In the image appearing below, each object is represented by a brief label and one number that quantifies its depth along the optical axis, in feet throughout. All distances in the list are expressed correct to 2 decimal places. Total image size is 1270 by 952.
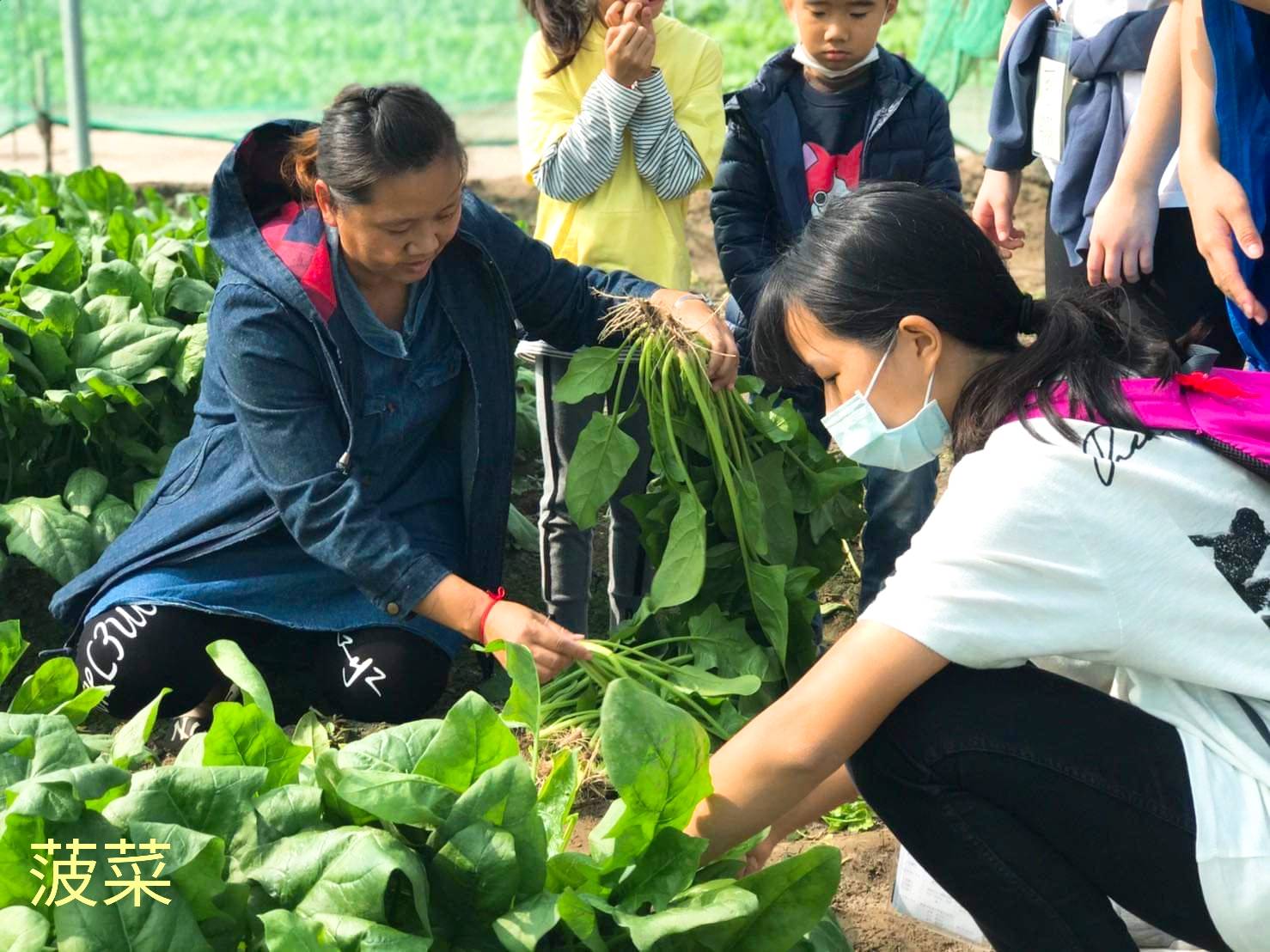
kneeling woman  7.07
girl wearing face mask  5.10
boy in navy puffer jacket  9.11
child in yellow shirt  8.75
